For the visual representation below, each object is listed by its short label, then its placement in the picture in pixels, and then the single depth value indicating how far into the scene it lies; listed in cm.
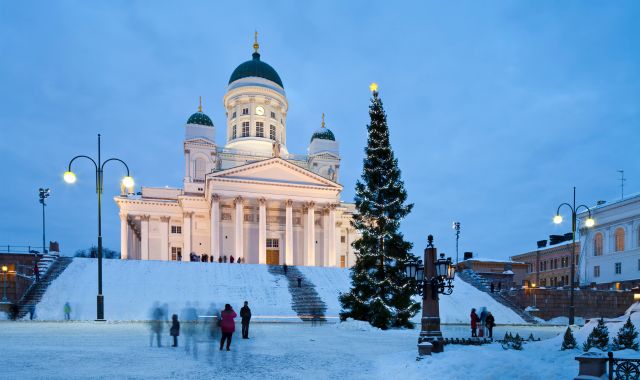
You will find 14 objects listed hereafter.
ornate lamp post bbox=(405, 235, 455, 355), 1402
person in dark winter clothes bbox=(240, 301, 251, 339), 1797
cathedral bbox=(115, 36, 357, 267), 5534
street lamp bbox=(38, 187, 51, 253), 5709
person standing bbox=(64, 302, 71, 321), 2619
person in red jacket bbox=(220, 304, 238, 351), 1483
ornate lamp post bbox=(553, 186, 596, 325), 2750
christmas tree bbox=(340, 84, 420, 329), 2480
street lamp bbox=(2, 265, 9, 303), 2849
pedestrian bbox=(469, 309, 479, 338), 2083
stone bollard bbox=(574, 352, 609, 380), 875
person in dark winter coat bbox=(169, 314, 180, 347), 1559
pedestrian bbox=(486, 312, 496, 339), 2081
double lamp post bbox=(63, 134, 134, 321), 2209
